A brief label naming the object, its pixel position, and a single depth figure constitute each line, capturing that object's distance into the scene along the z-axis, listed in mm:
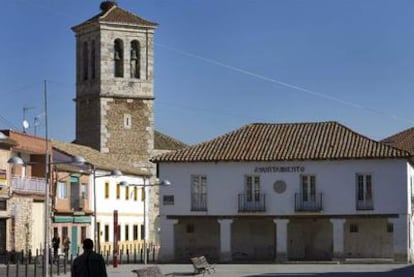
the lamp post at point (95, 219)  55769
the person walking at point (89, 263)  15438
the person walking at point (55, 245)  47744
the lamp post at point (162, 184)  46938
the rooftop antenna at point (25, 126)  55481
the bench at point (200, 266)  35938
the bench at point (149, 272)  26625
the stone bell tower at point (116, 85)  77312
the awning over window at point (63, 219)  55125
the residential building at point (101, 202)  57562
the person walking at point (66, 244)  51859
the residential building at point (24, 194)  49719
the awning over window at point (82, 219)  58331
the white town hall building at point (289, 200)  49719
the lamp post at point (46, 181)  31031
